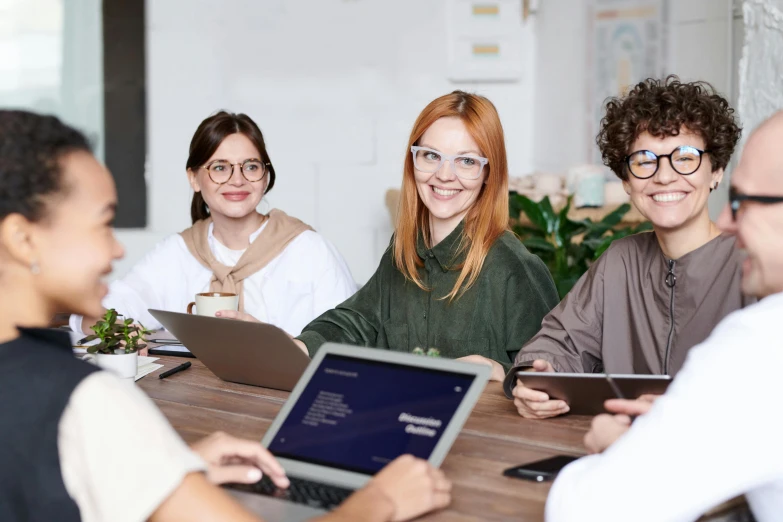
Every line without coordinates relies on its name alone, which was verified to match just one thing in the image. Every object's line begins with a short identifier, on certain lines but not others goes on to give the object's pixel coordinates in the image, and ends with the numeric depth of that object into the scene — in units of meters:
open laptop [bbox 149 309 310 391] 1.80
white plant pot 2.00
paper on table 2.11
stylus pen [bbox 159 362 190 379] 2.10
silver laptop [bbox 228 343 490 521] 1.33
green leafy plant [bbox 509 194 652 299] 4.13
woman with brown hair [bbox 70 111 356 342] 3.08
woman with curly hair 2.05
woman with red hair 2.39
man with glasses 1.01
